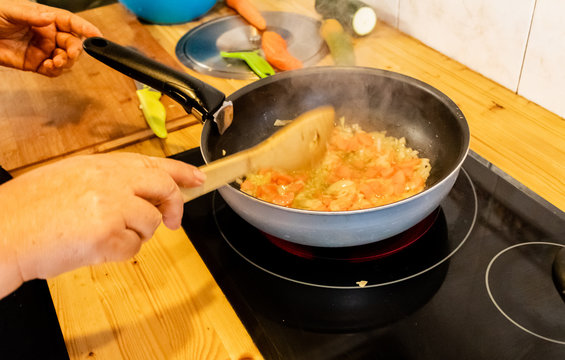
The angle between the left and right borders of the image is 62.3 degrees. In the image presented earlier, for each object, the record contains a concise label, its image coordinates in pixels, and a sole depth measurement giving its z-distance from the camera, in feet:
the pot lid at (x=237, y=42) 4.69
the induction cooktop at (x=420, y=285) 2.22
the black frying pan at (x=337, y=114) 2.31
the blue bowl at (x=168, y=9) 5.34
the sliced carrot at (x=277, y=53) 4.51
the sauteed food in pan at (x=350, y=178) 2.95
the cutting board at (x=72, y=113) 3.80
